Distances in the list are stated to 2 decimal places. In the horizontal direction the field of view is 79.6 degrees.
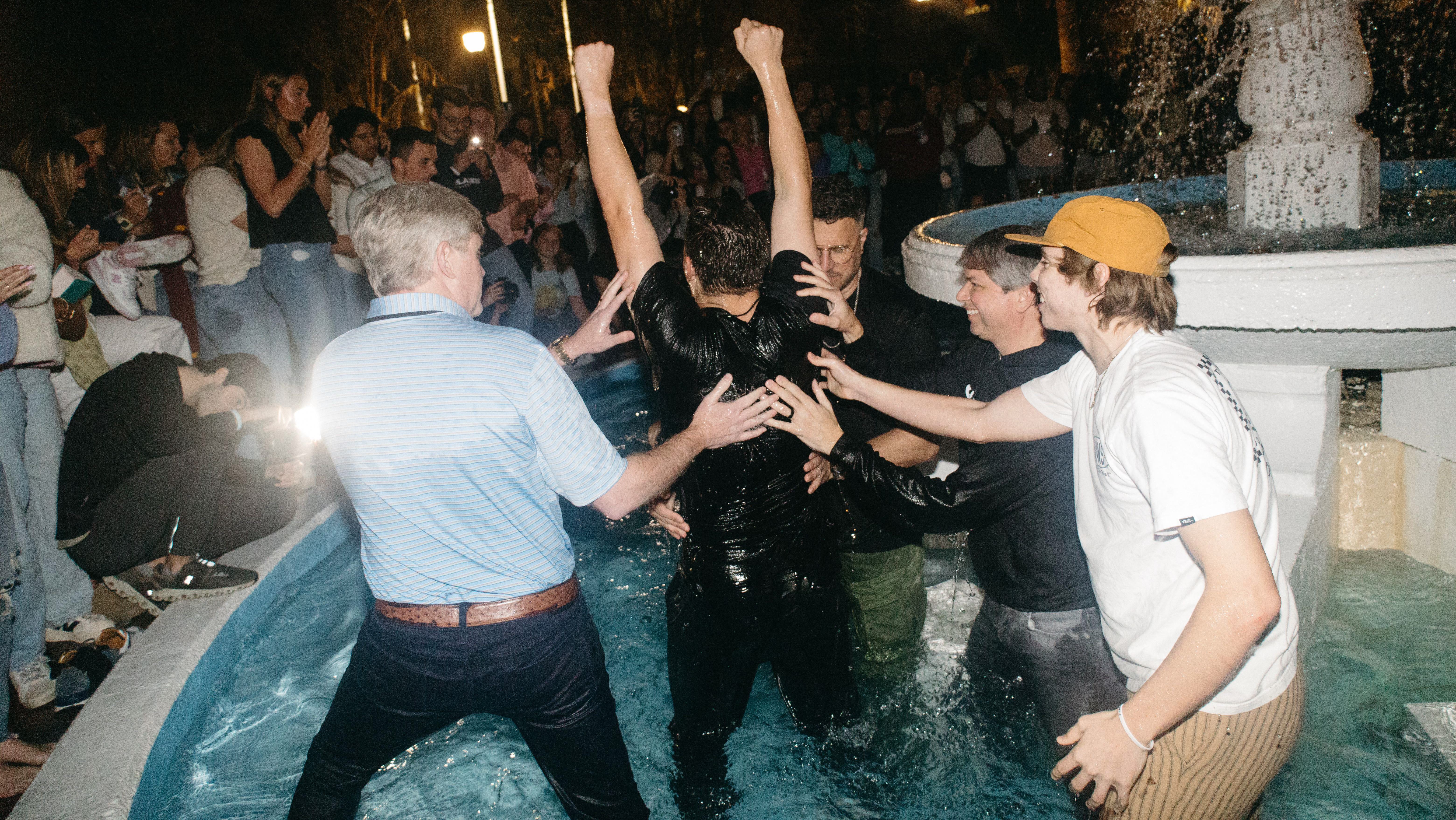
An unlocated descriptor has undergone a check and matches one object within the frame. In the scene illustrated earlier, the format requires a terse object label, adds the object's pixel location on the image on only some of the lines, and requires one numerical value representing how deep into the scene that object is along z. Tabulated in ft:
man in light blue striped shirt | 6.55
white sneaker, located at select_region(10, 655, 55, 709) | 11.10
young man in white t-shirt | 5.13
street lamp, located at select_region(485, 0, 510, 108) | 51.90
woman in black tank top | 17.16
